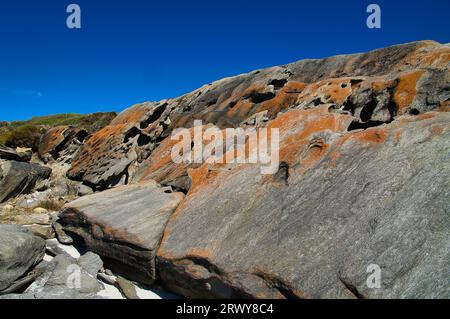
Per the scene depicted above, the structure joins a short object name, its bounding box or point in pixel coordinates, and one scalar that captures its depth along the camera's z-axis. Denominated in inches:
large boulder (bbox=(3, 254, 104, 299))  411.2
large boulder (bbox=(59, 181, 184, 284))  458.0
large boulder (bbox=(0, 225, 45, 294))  418.9
